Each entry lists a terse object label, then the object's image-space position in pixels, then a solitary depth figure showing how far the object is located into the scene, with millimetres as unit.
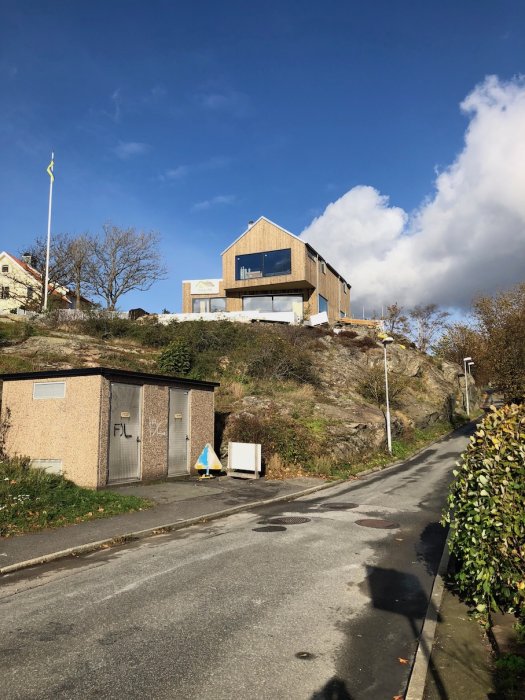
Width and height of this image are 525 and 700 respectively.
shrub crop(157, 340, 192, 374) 29528
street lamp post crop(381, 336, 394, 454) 23906
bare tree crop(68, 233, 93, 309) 50406
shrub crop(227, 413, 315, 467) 18531
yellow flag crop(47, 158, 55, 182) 43844
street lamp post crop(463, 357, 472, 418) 49656
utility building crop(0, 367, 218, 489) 12812
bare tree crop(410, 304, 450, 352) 62844
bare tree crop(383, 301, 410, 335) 58988
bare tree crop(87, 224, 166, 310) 51562
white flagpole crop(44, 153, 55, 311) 42562
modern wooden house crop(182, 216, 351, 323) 45812
